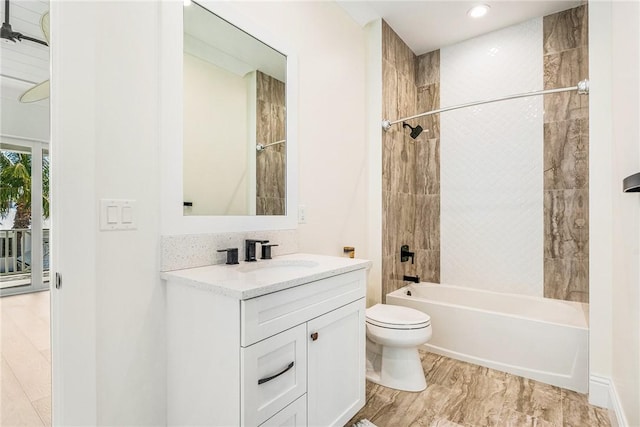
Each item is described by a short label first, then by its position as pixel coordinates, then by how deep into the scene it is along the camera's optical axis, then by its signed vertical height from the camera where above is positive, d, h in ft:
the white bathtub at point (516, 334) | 7.08 -2.86
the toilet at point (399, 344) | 6.84 -2.75
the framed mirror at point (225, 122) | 4.94 +1.51
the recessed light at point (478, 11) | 8.67 +5.22
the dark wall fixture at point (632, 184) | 3.69 +0.30
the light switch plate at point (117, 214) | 4.22 -0.05
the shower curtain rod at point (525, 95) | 6.80 +2.52
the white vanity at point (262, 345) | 3.86 -1.74
